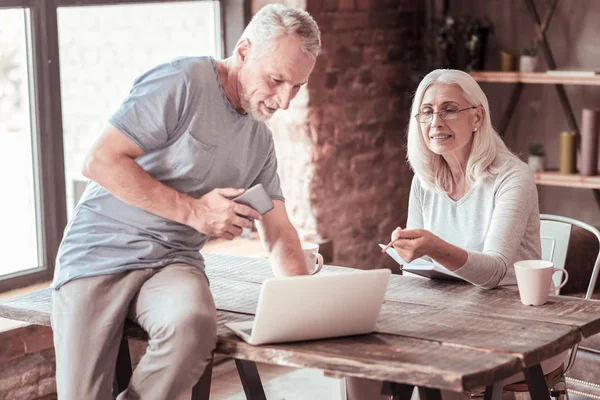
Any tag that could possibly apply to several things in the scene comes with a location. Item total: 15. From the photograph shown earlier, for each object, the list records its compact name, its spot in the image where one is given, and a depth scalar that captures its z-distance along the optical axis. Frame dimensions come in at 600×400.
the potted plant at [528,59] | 4.96
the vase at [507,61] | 5.05
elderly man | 2.31
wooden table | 2.08
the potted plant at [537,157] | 5.00
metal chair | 3.61
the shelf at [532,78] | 4.68
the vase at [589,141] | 4.69
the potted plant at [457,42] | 4.96
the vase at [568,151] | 4.85
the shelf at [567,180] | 4.74
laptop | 2.18
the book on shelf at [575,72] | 4.69
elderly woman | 2.86
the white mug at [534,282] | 2.52
